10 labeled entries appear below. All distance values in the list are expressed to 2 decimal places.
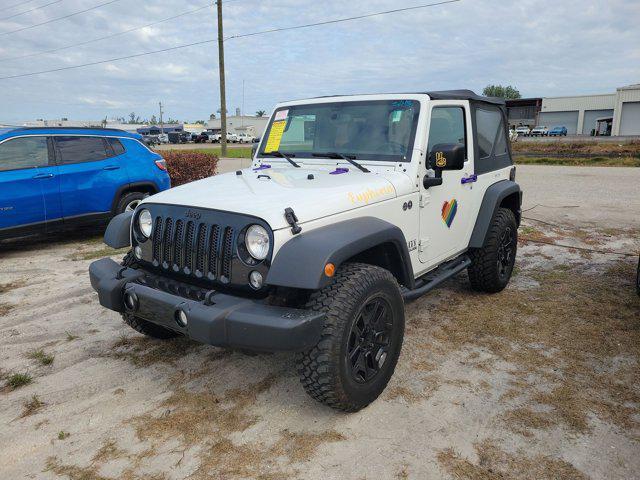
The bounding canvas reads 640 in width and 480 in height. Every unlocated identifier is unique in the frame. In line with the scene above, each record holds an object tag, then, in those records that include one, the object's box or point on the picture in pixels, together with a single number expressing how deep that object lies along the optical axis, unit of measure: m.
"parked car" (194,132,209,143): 56.50
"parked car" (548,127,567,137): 57.81
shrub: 11.27
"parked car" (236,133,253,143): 58.16
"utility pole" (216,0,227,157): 24.64
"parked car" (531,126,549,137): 58.12
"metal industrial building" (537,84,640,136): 53.22
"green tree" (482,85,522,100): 89.93
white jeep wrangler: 2.65
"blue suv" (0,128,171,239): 6.42
